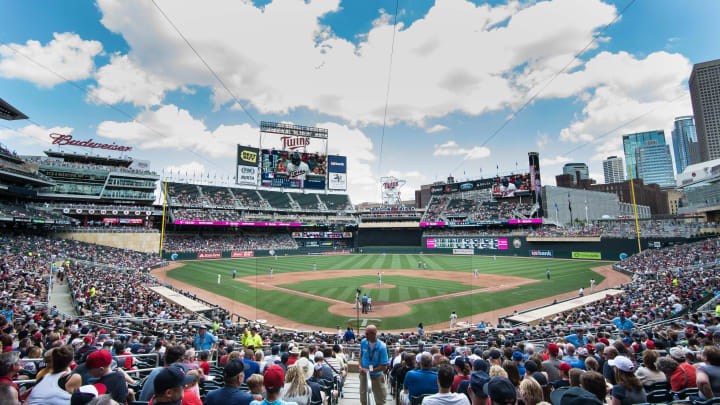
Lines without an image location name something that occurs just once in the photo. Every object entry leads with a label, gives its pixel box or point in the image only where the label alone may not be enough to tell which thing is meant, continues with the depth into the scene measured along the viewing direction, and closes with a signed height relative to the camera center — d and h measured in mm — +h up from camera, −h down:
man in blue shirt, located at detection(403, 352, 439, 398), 4477 -2005
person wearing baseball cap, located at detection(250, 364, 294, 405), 2924 -1334
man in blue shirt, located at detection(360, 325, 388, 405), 5520 -2191
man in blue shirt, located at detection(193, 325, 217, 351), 9109 -2890
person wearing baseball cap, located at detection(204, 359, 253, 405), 3230 -1557
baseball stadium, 4359 -2103
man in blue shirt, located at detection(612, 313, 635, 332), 11891 -3418
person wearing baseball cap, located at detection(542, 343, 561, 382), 5496 -2280
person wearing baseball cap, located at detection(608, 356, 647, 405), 3816 -1861
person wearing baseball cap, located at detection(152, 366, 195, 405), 3146 -1437
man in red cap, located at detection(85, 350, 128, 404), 3705 -1571
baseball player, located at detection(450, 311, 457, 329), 16678 -4481
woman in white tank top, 3479 -1590
